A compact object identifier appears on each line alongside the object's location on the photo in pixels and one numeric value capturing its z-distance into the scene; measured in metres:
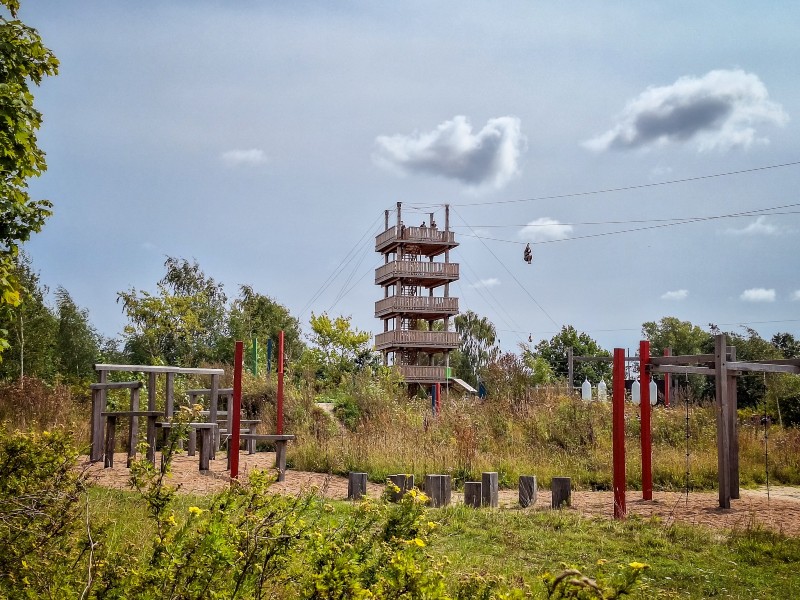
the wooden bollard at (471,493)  9.09
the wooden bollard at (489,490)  9.09
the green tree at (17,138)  8.84
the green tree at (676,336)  65.06
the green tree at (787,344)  54.42
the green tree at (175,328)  35.09
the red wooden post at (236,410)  10.70
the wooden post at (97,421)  11.66
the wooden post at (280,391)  14.42
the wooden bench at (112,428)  11.34
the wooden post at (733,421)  11.22
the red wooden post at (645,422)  10.30
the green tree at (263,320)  35.62
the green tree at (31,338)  30.62
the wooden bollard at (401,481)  8.55
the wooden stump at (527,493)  9.24
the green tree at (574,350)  54.97
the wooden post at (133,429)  12.17
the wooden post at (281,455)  11.49
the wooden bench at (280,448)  11.50
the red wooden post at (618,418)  9.52
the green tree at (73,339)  38.00
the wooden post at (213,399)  12.73
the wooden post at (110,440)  11.53
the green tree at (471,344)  58.19
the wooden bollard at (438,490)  9.00
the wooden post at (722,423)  9.96
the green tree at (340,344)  33.84
